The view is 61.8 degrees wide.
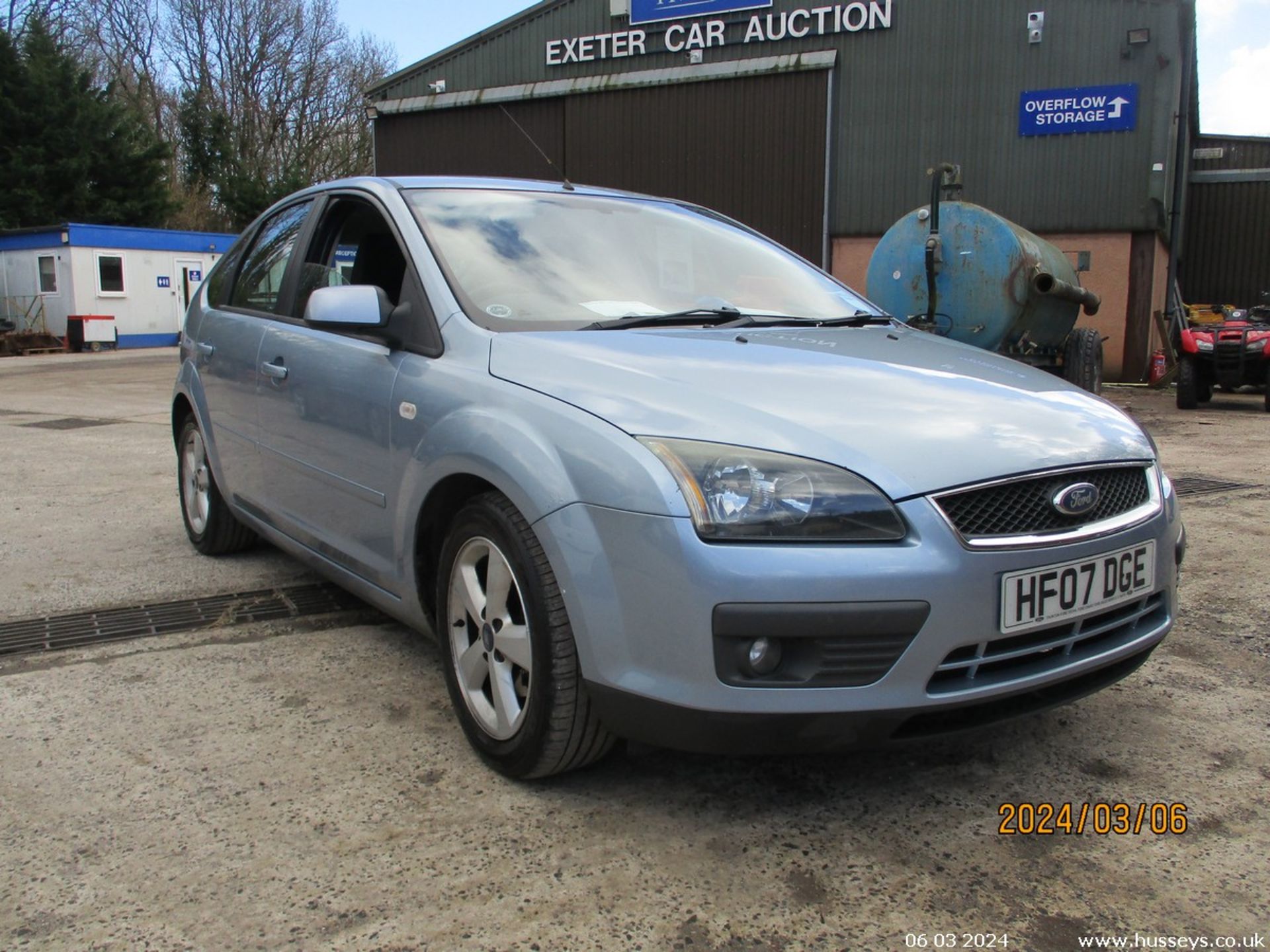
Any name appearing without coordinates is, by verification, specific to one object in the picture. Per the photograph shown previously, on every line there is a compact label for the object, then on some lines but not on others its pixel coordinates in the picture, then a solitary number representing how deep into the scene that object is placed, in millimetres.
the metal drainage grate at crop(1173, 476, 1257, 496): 6527
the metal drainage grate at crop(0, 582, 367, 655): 3648
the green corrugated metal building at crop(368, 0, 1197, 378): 15242
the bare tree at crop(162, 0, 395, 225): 38781
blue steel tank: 10234
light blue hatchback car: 2092
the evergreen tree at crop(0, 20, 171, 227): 28094
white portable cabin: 24188
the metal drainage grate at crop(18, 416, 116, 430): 9867
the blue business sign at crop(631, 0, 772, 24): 17547
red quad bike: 12195
